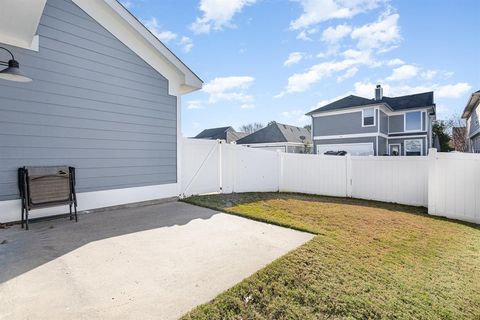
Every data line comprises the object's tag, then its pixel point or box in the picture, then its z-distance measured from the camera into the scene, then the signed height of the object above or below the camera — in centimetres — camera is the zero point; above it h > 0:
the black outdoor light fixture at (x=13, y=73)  379 +127
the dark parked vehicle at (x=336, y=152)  1929 +39
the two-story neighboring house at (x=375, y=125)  2062 +275
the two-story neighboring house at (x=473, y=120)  1912 +317
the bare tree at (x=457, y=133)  3112 +309
